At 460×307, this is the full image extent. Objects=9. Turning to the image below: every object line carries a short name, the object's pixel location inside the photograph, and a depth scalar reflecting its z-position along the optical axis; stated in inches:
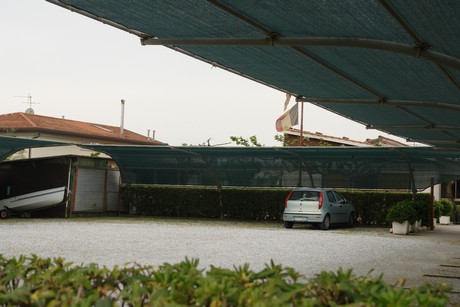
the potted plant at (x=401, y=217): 810.2
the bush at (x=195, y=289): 114.9
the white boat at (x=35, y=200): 943.7
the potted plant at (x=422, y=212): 885.2
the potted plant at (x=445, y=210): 1135.0
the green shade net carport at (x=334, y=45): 277.4
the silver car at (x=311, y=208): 832.9
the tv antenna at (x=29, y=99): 2190.6
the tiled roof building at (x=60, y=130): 1779.0
